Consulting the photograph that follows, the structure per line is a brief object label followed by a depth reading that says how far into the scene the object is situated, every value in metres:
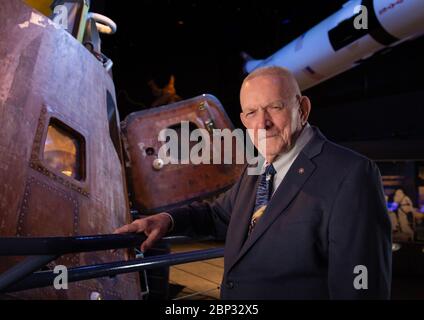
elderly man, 1.05
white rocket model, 5.38
